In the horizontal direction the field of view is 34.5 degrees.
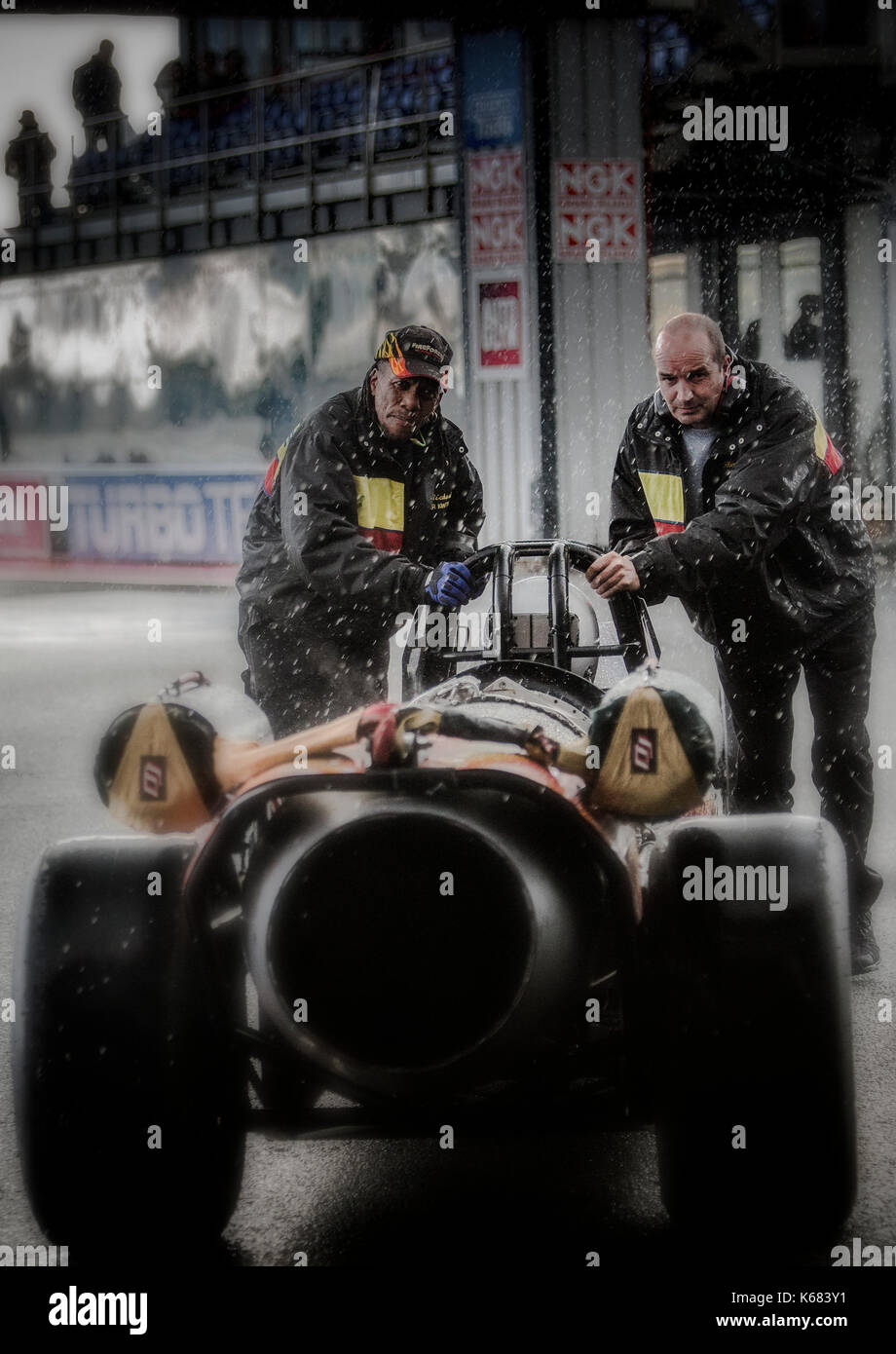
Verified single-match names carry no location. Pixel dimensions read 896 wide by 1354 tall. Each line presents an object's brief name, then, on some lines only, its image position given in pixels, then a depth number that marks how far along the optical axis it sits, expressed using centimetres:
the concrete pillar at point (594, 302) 1094
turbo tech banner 1572
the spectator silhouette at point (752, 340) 1616
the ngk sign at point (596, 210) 1105
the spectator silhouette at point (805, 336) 1619
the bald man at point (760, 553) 356
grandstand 1670
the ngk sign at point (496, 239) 1127
